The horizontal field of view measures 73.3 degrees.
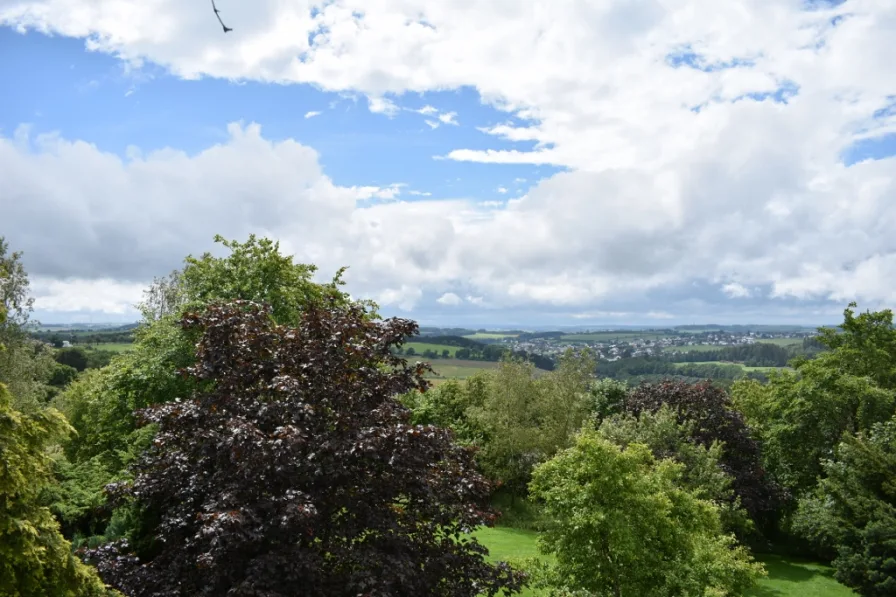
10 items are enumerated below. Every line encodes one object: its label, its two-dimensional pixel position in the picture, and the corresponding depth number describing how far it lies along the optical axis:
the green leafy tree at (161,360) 20.06
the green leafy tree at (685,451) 24.75
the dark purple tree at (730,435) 31.99
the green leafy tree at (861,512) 21.80
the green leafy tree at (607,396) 42.41
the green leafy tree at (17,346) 36.59
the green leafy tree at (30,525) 7.82
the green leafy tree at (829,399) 33.41
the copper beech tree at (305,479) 9.33
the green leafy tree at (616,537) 13.19
